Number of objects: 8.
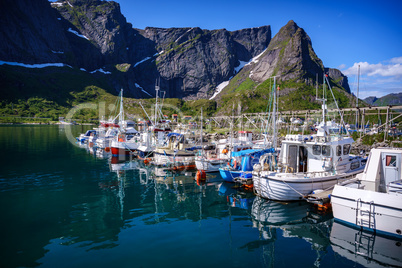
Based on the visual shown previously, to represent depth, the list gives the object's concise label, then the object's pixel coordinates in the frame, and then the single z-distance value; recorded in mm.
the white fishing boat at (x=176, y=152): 34319
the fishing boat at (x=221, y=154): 30547
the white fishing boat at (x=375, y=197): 13264
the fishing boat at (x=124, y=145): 43844
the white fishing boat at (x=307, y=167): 19125
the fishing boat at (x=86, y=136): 65625
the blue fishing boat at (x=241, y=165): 24750
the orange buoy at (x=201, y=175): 27031
